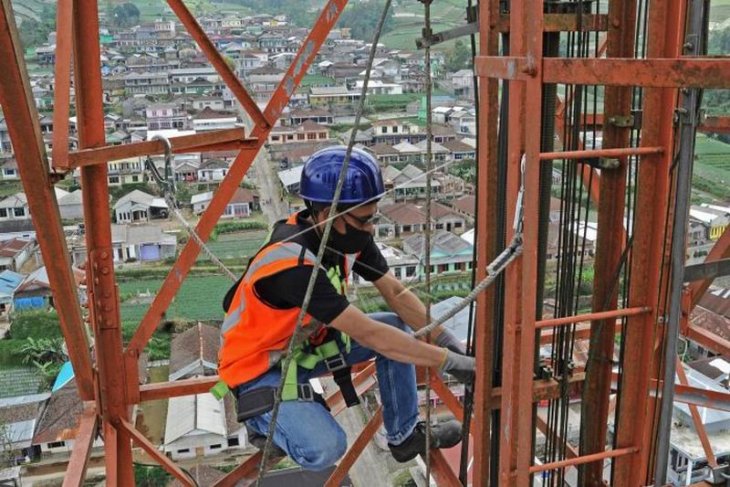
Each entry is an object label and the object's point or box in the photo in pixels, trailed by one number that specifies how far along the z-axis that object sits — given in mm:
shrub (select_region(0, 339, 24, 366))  20553
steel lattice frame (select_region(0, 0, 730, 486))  2238
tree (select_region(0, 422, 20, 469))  15625
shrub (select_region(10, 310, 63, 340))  21703
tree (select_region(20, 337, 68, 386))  20516
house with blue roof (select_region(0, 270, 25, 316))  23489
